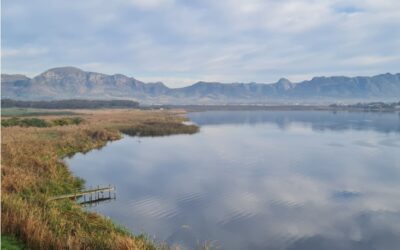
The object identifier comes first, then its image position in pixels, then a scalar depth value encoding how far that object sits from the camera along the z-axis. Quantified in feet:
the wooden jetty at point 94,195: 92.77
